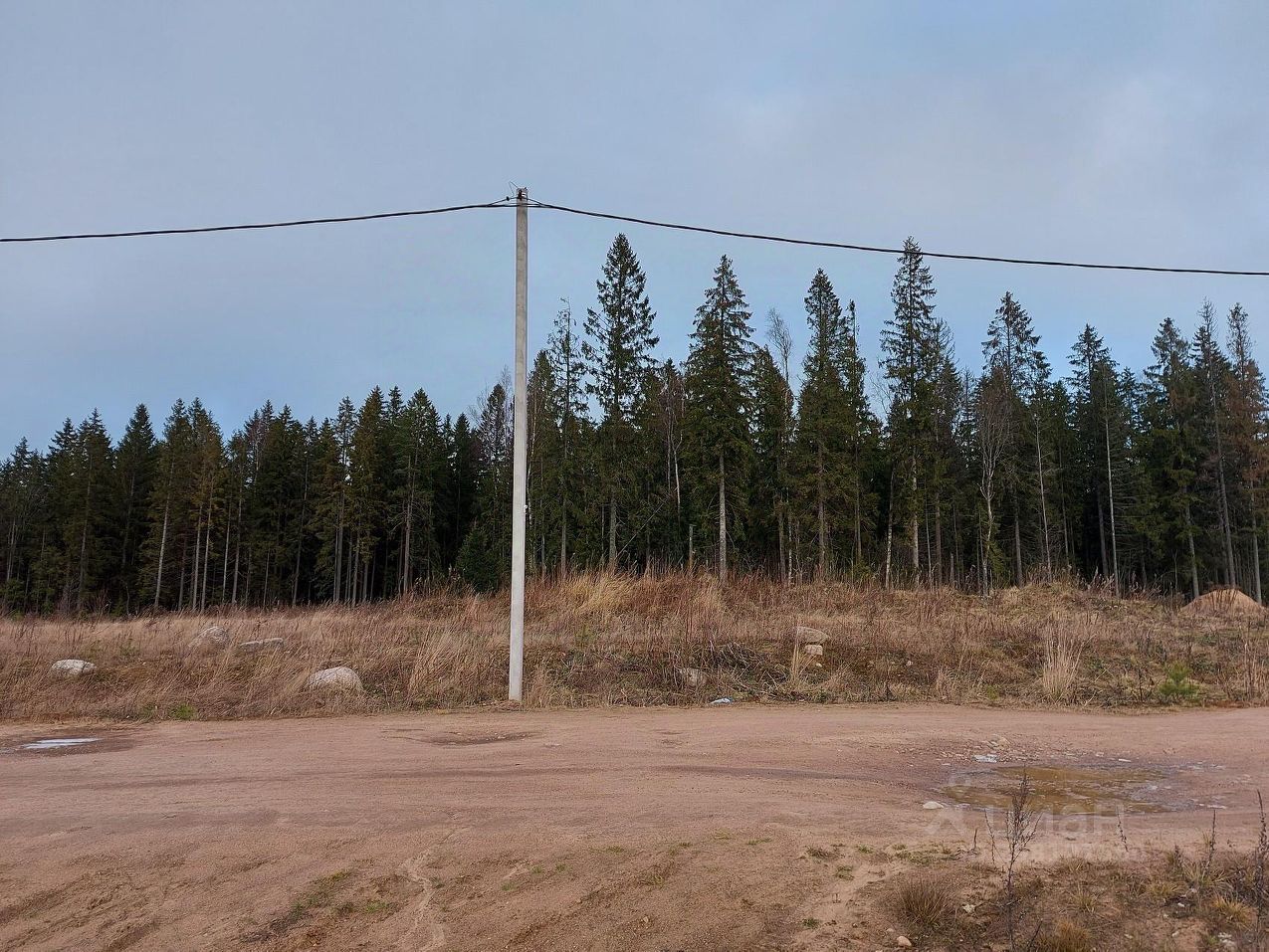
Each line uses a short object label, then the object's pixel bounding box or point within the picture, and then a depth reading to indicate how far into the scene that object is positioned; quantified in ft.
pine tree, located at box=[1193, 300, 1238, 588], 158.96
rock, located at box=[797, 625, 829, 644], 45.27
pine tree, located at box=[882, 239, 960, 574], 139.33
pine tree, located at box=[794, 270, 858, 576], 130.72
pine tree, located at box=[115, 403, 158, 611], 205.26
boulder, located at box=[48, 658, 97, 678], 39.06
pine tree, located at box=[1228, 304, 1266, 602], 151.33
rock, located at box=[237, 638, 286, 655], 44.68
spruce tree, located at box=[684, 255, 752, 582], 125.59
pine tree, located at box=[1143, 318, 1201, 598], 161.68
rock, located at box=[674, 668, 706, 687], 38.52
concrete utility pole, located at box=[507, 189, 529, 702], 34.83
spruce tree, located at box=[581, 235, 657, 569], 141.08
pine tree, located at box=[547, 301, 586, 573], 141.08
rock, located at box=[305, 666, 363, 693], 35.53
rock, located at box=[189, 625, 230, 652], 46.24
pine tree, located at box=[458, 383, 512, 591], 151.12
